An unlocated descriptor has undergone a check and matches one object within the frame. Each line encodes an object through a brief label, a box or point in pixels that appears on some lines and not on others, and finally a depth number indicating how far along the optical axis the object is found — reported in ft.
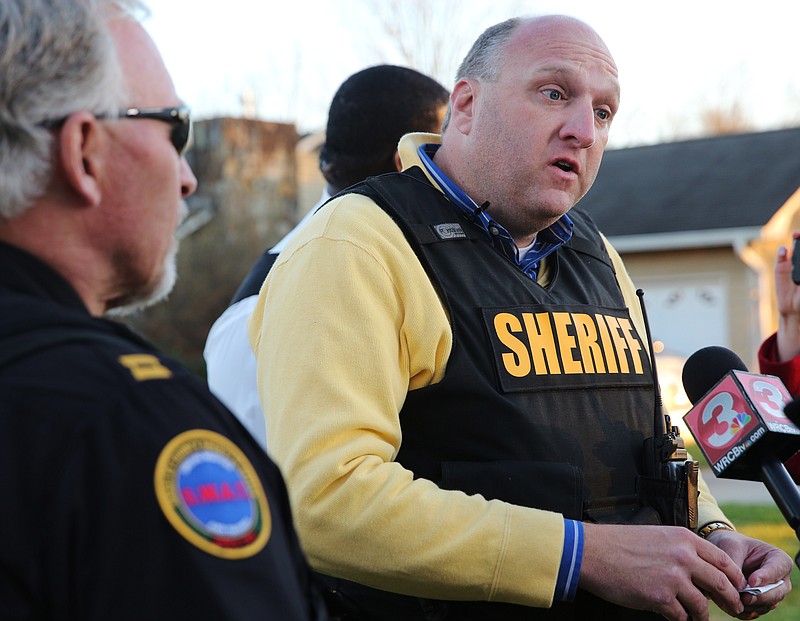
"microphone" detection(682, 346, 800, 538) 7.04
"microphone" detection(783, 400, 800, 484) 7.07
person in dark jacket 3.72
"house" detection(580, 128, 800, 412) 59.11
